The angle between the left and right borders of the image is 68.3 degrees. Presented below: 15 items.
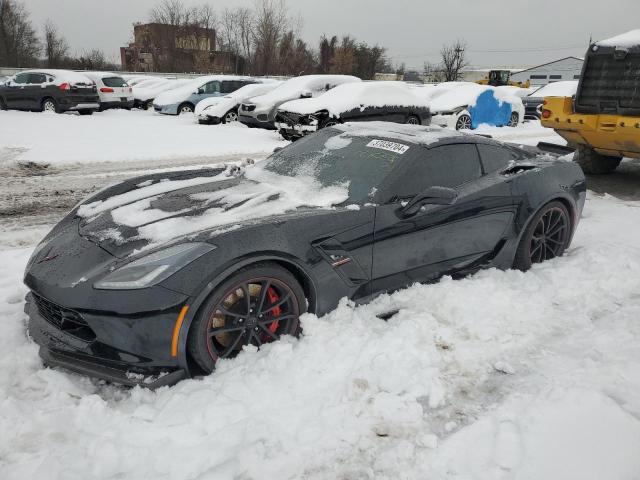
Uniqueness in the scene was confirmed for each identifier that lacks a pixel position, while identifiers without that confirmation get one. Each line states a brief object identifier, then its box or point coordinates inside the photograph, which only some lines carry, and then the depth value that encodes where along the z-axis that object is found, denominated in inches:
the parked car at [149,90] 774.5
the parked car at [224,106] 566.6
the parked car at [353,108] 410.6
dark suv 609.3
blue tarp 568.5
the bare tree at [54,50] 1775.3
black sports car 95.3
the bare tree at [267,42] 1555.1
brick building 1648.6
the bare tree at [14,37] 1600.6
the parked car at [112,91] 681.6
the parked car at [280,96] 493.6
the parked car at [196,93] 657.3
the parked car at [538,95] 639.1
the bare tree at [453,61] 2130.9
